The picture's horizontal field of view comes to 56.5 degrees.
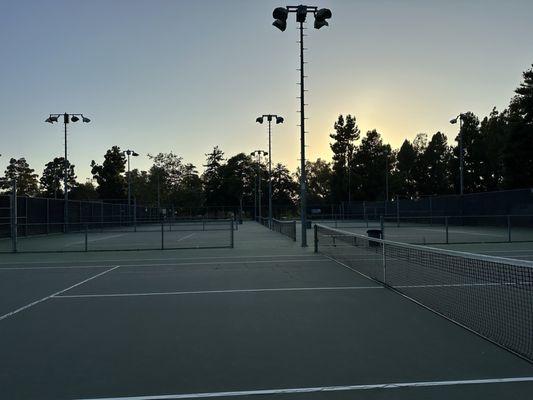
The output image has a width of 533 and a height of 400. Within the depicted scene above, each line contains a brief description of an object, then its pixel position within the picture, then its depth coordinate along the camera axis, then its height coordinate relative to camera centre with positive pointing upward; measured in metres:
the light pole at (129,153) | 51.50 +5.75
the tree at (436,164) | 86.56 +7.13
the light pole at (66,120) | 33.09 +5.97
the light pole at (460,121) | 40.82 +7.01
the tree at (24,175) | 113.50 +8.16
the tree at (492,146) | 70.94 +8.35
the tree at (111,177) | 101.75 +6.43
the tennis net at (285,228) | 25.56 -1.37
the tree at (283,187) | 109.06 +4.28
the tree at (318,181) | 113.38 +5.88
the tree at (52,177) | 121.55 +8.23
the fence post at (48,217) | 33.38 -0.56
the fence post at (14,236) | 19.53 -1.06
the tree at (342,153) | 92.56 +9.99
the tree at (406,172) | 93.31 +6.31
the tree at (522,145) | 45.75 +5.48
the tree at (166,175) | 95.31 +6.24
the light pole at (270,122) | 37.56 +6.41
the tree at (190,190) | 95.69 +3.34
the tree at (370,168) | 92.62 +6.97
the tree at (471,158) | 75.00 +6.96
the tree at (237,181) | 101.31 +5.25
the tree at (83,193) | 114.88 +3.62
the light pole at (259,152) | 54.78 +6.09
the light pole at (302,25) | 18.73 +6.96
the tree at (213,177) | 104.12 +6.64
